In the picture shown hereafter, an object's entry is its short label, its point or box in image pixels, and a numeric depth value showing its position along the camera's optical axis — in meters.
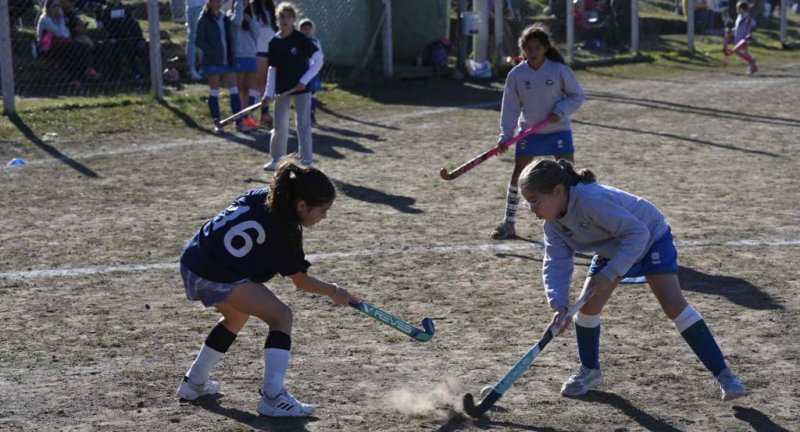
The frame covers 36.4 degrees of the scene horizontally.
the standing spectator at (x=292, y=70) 12.50
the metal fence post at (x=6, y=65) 15.20
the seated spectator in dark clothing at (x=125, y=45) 18.45
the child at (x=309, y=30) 14.58
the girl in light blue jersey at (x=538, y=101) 9.32
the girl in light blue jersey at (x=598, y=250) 5.61
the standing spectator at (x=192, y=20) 17.86
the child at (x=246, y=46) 15.88
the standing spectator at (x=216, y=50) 15.30
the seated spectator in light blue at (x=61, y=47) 17.69
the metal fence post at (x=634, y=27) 25.05
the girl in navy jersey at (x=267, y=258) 5.41
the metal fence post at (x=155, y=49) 16.83
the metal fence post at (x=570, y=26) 22.69
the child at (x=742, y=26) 23.97
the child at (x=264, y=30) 16.11
